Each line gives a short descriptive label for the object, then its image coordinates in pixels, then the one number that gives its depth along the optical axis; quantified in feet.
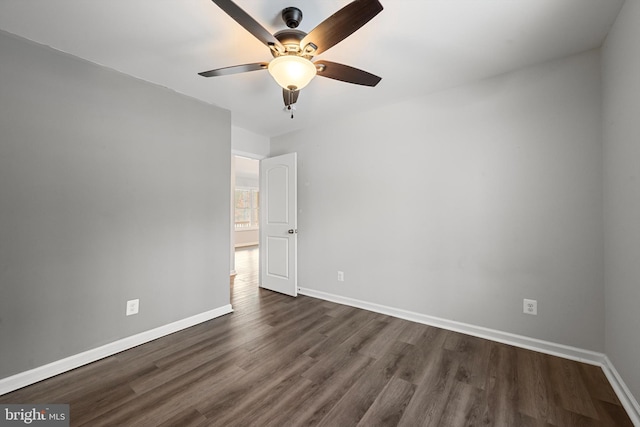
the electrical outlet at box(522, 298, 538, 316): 7.31
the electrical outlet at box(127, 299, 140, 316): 7.79
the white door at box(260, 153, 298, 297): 12.39
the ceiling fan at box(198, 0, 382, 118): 4.10
